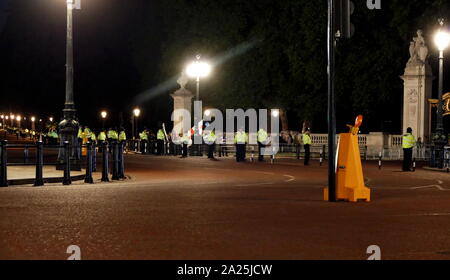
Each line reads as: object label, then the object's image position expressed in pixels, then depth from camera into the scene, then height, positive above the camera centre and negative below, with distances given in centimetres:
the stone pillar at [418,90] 4188 +227
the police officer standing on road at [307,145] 3559 -51
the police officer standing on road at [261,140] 3953 -33
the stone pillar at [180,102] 5166 +197
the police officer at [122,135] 5292 -14
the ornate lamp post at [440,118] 3134 +64
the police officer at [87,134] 4756 -8
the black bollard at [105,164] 2283 -88
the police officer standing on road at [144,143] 5038 -62
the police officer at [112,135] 5039 -14
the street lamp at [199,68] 4527 +366
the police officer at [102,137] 5266 -27
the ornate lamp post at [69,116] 2681 +56
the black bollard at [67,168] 2125 -92
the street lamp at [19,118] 12581 +224
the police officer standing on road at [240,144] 3841 -51
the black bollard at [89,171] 2222 -104
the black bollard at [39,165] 2025 -81
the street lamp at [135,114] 6122 +141
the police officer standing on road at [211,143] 4150 -51
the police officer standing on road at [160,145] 4838 -71
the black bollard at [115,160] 2380 -80
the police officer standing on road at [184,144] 4399 -62
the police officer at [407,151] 3026 -64
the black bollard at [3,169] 2002 -90
